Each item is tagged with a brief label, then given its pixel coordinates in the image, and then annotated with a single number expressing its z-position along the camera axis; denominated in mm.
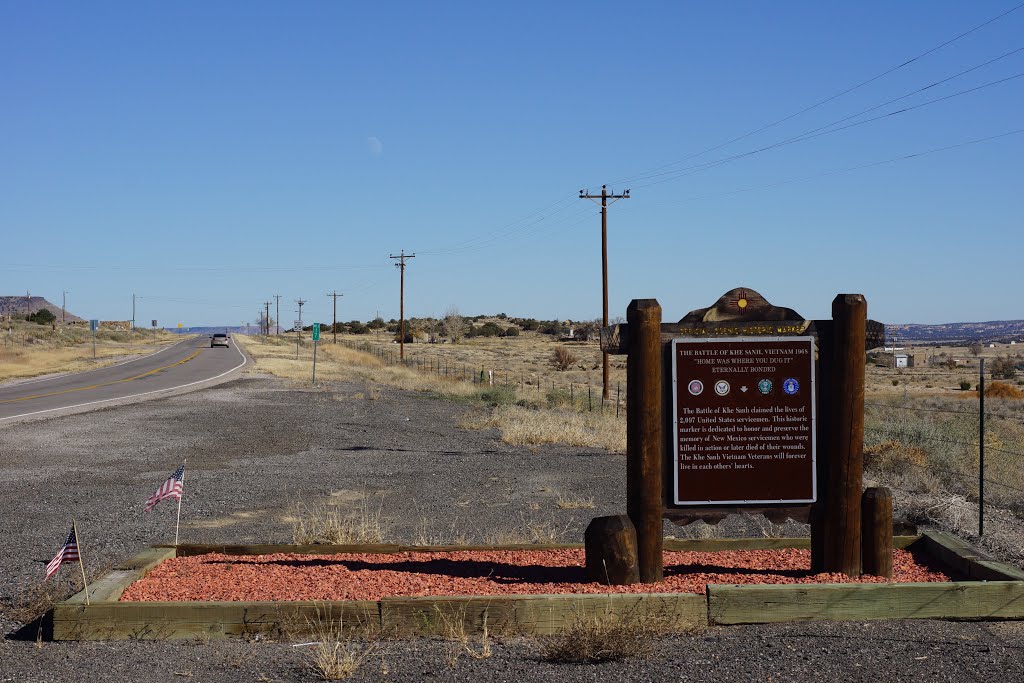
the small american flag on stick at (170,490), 7973
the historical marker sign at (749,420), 7746
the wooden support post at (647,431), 7551
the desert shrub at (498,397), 29719
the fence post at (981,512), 10000
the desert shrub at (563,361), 68881
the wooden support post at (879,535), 7680
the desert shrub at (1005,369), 60869
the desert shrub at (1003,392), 40312
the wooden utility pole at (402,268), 67312
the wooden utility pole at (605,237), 34688
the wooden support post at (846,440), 7609
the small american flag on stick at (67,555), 6812
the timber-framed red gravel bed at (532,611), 6617
